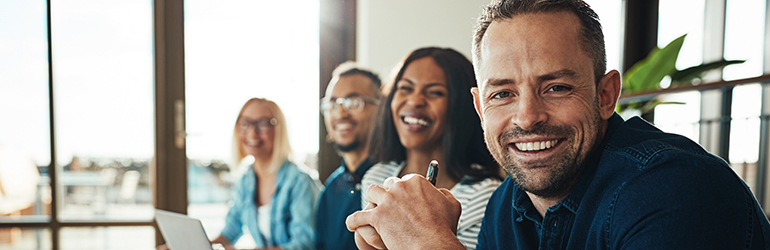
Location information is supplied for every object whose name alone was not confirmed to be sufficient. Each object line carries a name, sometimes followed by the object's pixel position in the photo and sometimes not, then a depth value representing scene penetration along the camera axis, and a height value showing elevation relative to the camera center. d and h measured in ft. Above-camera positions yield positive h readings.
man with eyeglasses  4.47 -0.47
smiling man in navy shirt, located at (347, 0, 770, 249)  2.13 -0.23
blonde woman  5.14 -1.17
